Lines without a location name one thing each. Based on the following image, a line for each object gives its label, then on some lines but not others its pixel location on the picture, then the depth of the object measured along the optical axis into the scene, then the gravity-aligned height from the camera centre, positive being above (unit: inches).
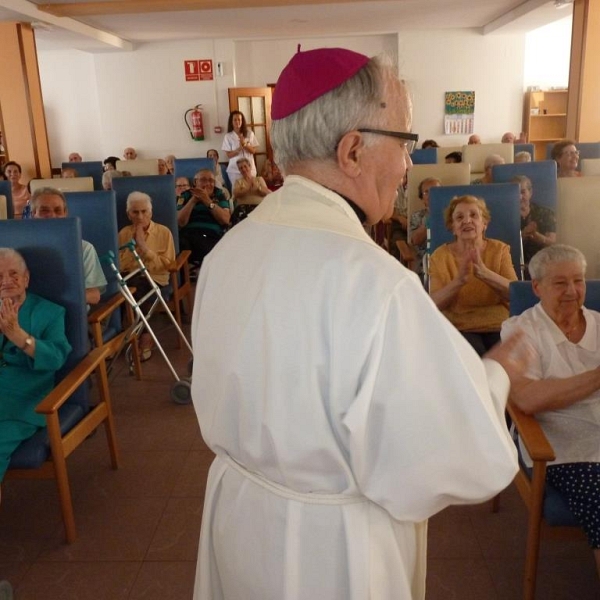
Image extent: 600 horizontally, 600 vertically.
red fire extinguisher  382.0 +7.4
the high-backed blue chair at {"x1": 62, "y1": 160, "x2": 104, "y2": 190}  253.7 -11.5
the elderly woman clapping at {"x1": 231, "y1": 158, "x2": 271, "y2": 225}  222.4 -19.7
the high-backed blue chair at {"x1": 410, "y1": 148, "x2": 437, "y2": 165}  211.9 -10.0
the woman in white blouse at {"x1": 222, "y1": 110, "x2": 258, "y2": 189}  290.4 -2.7
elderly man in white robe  30.7 -12.3
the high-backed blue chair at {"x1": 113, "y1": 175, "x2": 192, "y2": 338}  161.3 -14.8
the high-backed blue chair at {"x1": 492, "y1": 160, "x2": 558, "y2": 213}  143.3 -12.2
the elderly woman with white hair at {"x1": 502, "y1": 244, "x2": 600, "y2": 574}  65.6 -27.7
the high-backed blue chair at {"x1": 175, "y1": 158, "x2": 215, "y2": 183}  234.5 -11.0
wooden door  378.9 +14.2
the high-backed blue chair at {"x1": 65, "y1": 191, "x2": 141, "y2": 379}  130.6 -16.9
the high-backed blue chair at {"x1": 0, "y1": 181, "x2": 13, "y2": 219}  165.7 -12.2
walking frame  120.4 -35.1
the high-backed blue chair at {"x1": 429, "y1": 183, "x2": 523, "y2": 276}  123.3 -16.8
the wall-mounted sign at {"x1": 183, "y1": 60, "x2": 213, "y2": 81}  382.0 +38.8
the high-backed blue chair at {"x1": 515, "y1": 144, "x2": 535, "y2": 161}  224.9 -9.0
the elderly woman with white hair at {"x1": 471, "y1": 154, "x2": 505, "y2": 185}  172.2 -10.7
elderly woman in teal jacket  83.9 -27.7
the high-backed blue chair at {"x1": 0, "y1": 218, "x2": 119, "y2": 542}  90.9 -21.5
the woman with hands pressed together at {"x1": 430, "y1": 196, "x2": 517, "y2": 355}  106.5 -24.8
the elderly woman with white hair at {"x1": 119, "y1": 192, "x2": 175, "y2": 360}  149.8 -25.9
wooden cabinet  381.4 +2.6
